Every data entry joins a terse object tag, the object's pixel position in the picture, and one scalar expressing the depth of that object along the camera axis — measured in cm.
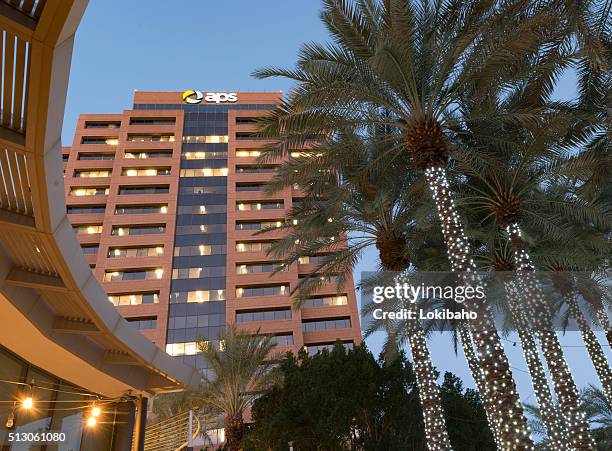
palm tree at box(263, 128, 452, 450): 1387
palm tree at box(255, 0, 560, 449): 1099
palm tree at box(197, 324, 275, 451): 2578
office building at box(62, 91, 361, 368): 5478
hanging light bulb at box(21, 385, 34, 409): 855
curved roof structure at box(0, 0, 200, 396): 374
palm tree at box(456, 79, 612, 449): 1298
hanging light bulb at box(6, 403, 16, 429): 800
